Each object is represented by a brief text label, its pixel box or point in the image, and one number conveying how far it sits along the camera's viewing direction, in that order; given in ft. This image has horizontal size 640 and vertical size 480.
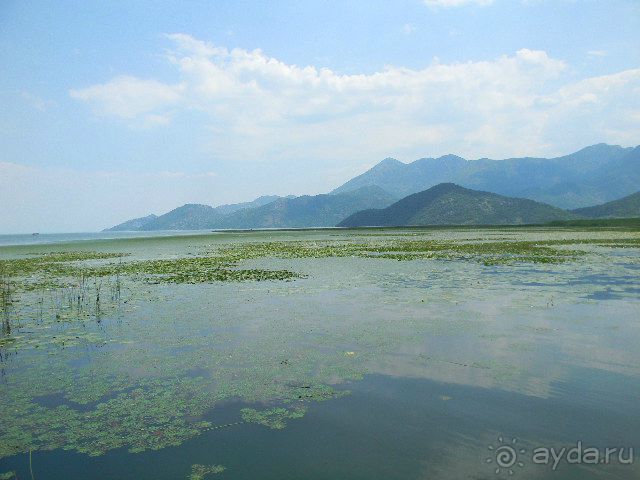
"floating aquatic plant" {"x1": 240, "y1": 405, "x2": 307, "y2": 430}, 26.95
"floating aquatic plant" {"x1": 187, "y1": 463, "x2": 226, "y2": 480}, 21.34
